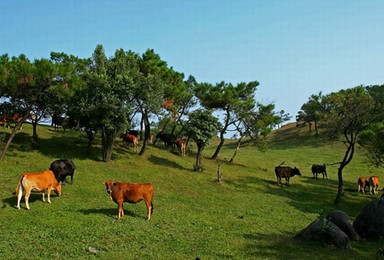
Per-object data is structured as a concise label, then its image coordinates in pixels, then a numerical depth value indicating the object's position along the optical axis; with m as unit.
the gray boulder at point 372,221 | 18.74
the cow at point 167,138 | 46.72
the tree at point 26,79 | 27.83
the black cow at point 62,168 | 23.31
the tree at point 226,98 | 46.03
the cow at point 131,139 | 39.97
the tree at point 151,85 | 33.53
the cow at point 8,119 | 33.22
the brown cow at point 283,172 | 35.53
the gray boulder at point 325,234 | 16.10
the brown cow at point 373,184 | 34.56
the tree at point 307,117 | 78.69
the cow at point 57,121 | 42.31
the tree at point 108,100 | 31.08
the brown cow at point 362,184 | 34.88
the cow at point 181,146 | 43.80
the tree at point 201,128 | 36.72
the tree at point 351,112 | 30.52
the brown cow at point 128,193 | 17.28
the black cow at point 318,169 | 42.33
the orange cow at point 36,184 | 17.36
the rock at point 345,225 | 18.31
